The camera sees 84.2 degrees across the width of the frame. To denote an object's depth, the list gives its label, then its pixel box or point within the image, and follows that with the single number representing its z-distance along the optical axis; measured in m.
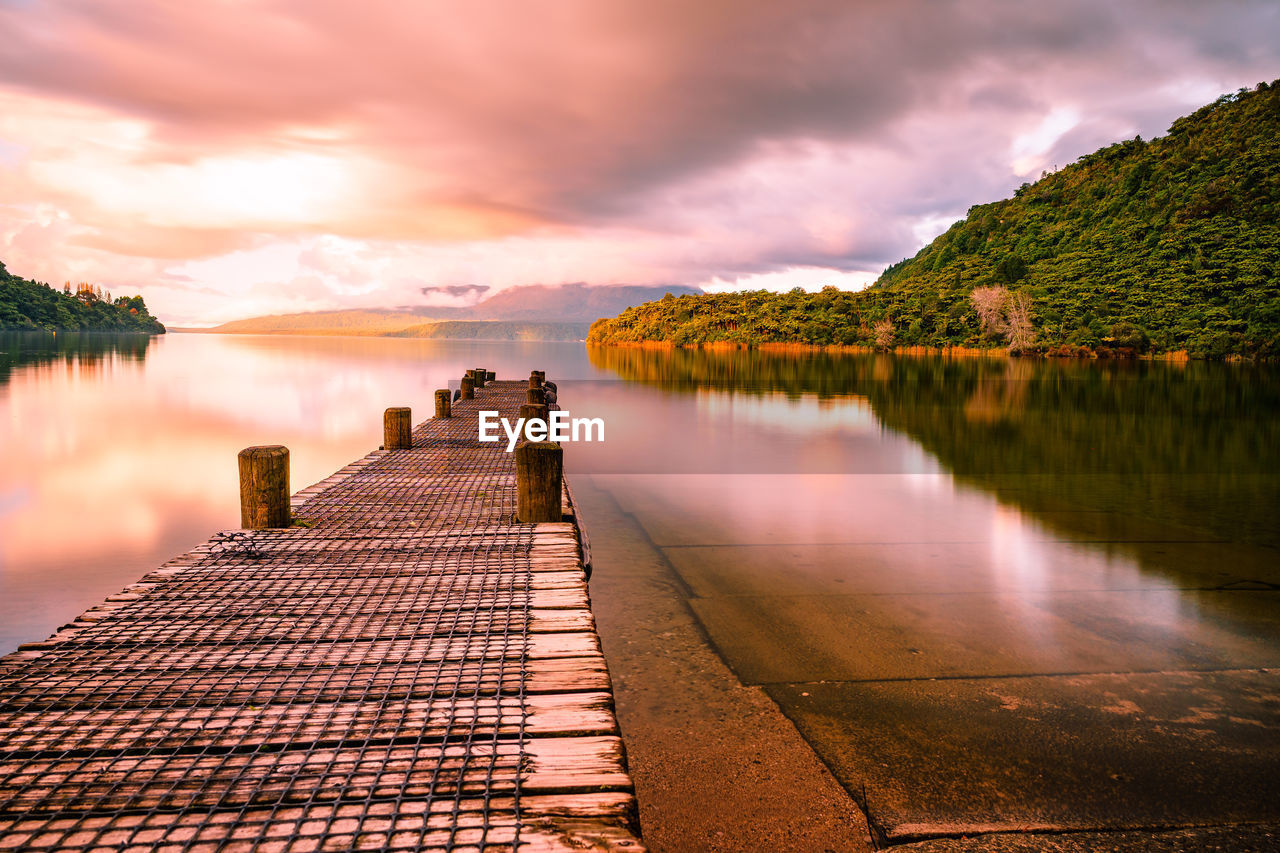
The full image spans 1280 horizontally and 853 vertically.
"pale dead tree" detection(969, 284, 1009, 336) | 85.38
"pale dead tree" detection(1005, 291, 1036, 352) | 82.56
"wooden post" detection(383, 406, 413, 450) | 13.57
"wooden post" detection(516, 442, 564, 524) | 7.70
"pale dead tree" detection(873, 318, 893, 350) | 96.62
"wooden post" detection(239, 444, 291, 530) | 7.33
